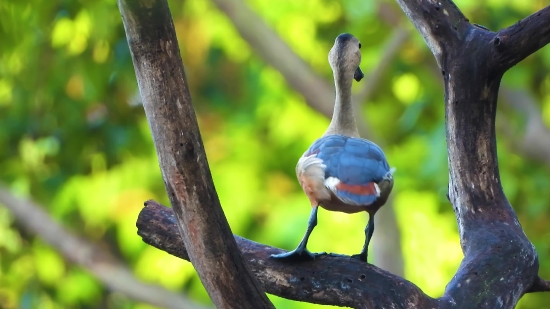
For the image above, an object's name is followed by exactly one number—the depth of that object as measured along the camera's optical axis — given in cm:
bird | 1160
